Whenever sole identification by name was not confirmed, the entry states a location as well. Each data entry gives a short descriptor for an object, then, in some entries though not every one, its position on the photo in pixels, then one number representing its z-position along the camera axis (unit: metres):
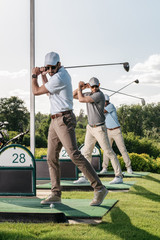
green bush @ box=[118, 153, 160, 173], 13.49
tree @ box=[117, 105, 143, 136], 49.02
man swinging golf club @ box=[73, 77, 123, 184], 7.35
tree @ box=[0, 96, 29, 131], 54.56
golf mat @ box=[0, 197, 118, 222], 4.63
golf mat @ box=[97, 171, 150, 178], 10.55
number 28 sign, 6.61
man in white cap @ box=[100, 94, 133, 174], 10.23
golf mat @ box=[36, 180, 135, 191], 7.91
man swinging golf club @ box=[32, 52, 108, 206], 5.14
